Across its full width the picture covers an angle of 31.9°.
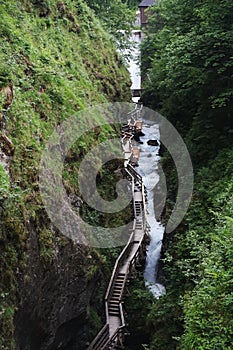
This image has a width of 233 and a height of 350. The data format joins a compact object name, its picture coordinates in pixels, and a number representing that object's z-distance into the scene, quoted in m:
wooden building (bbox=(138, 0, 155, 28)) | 52.26
